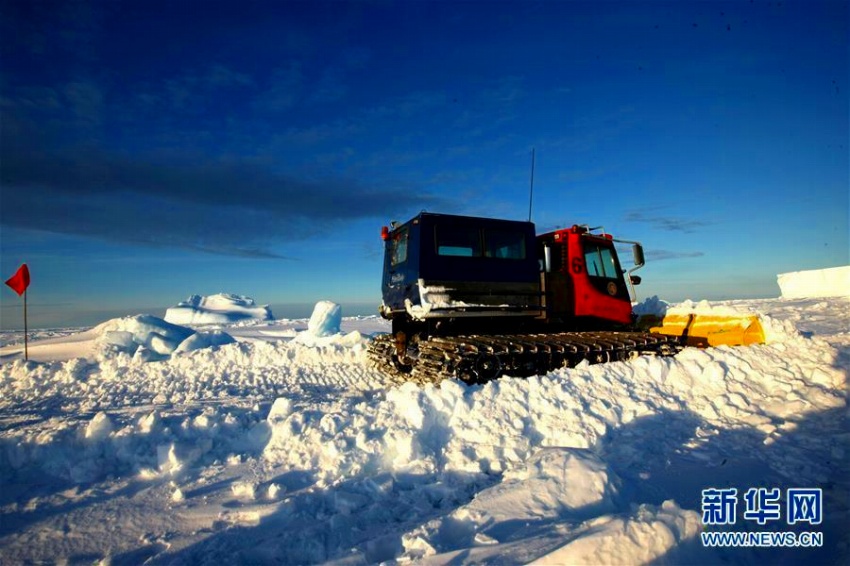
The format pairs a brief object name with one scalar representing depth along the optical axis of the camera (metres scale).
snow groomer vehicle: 7.16
